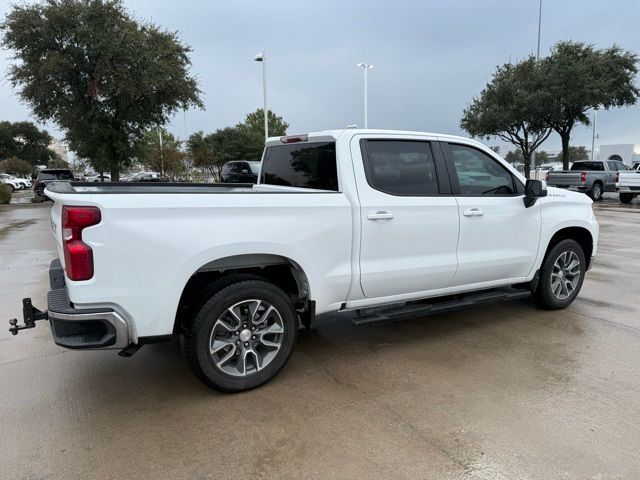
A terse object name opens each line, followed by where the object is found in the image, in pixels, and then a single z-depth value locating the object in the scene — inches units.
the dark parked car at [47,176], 1007.4
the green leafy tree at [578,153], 3198.8
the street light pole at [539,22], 1168.6
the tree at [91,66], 830.5
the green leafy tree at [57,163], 2912.4
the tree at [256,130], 1752.0
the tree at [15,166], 2330.2
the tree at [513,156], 2647.6
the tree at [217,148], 1788.9
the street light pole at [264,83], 1051.9
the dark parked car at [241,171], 813.2
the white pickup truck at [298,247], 122.3
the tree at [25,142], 2699.3
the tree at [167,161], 1566.2
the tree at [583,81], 999.0
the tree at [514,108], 1056.2
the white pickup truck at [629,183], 839.1
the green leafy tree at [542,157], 3165.6
